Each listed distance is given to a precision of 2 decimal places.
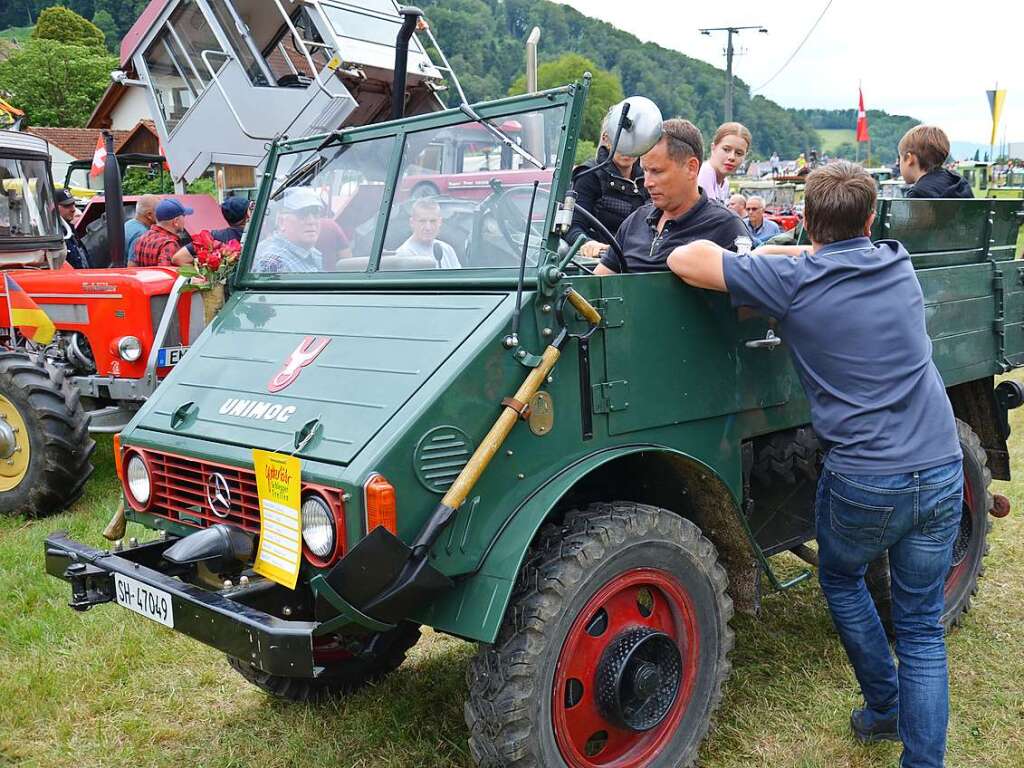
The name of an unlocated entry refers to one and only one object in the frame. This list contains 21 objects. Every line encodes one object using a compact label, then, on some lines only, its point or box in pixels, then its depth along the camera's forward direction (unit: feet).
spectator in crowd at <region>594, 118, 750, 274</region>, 12.30
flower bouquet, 22.06
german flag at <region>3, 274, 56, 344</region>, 24.93
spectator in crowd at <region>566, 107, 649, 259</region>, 14.94
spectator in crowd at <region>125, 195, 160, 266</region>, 32.48
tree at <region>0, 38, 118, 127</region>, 160.25
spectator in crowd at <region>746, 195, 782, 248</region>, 32.52
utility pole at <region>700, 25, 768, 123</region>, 96.27
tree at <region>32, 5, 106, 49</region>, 200.34
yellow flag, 64.59
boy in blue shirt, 10.10
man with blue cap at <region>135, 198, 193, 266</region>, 27.35
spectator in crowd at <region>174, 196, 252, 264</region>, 27.37
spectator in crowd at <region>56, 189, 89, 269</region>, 32.12
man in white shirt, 11.53
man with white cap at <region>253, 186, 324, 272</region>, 13.00
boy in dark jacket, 17.29
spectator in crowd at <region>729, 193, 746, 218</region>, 30.94
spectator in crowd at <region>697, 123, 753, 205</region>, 17.60
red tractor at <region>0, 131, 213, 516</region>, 21.25
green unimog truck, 9.24
